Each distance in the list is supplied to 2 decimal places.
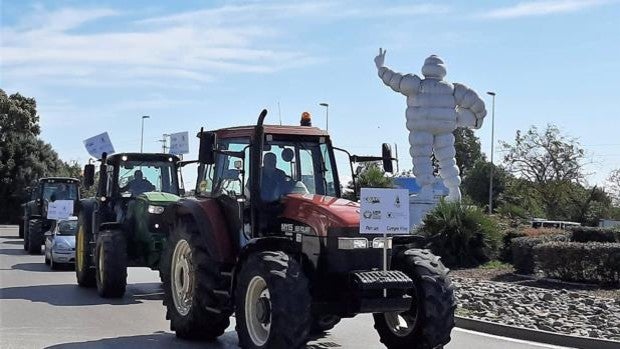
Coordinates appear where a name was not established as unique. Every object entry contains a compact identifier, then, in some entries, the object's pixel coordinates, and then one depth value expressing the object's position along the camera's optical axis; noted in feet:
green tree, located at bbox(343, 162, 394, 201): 95.20
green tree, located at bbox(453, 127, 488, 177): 300.40
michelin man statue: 102.42
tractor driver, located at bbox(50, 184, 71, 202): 102.47
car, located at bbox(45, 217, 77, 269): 67.78
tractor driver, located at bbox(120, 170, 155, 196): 55.11
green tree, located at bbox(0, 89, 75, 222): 186.29
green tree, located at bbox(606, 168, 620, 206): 188.48
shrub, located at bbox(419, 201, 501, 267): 71.87
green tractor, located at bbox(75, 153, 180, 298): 47.88
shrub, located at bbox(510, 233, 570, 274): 63.72
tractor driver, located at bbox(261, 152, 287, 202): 30.71
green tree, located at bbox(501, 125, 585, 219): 199.11
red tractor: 26.94
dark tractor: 90.89
